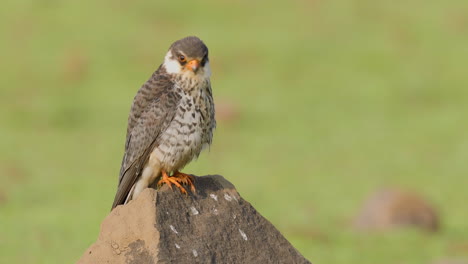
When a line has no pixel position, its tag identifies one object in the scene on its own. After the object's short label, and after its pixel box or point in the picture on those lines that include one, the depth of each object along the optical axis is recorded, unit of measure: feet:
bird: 56.29
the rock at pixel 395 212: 110.32
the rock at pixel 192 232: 51.24
